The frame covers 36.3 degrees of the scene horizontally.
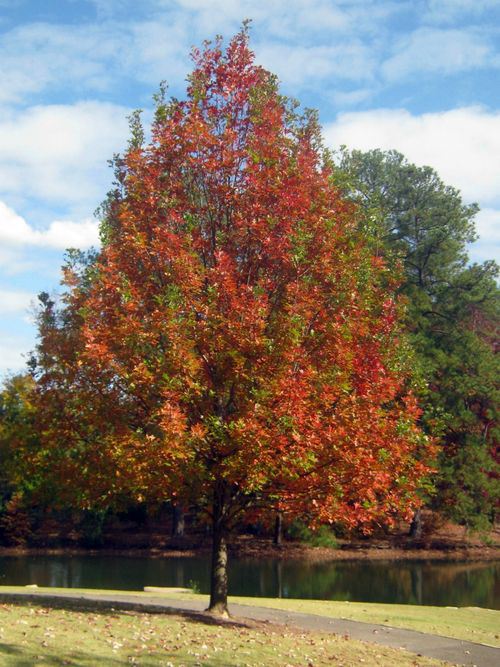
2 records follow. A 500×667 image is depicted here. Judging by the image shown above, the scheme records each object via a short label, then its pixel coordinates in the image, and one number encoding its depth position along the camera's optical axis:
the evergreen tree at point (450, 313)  40.59
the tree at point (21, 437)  14.81
